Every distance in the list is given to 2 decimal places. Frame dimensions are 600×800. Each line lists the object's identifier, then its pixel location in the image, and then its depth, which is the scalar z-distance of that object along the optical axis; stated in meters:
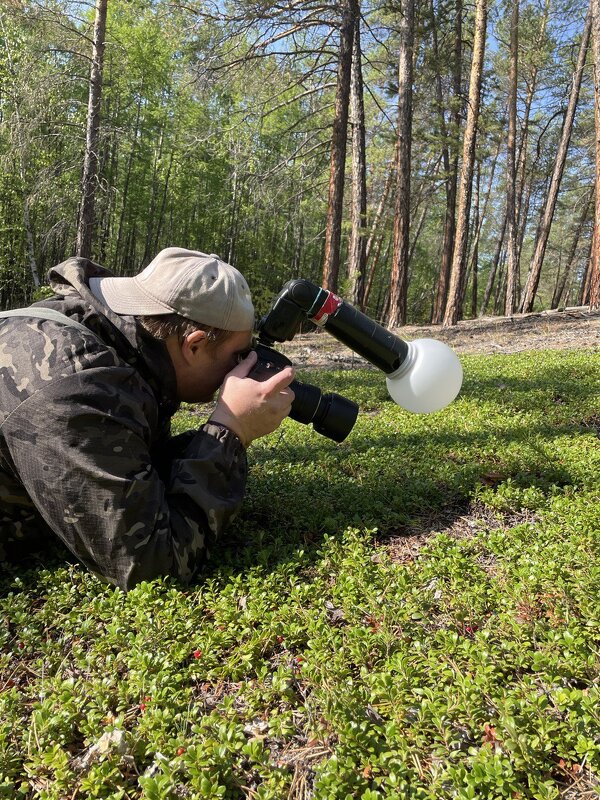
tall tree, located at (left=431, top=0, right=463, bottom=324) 16.64
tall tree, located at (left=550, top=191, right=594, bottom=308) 28.05
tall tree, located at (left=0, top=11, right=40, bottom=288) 12.60
